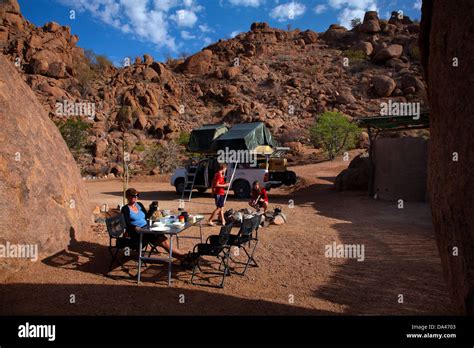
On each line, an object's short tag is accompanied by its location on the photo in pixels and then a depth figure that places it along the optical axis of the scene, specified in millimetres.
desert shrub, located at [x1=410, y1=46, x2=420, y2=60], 48256
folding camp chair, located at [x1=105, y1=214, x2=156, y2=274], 5570
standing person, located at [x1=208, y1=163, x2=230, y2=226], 8852
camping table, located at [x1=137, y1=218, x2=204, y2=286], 5154
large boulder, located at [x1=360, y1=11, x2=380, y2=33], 57838
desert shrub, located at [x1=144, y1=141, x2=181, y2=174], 27453
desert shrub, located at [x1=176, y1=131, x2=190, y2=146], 32741
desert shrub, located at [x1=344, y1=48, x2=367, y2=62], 52050
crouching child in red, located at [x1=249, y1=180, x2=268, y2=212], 10234
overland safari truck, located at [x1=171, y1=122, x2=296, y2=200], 13961
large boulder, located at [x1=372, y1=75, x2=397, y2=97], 42875
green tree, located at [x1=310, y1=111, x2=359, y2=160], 27734
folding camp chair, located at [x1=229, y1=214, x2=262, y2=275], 5703
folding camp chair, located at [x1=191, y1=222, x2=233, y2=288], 5207
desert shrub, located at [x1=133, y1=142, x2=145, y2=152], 32656
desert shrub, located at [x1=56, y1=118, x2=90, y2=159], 29297
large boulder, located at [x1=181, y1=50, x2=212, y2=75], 54031
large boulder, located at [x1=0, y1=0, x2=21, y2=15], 44562
